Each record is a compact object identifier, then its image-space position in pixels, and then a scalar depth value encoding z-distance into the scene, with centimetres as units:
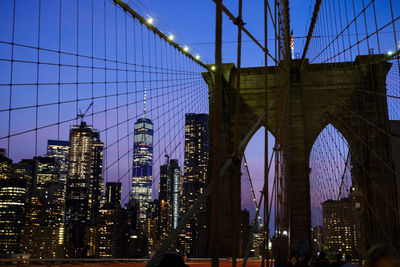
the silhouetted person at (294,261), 540
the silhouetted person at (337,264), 416
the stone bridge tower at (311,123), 1352
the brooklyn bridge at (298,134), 314
